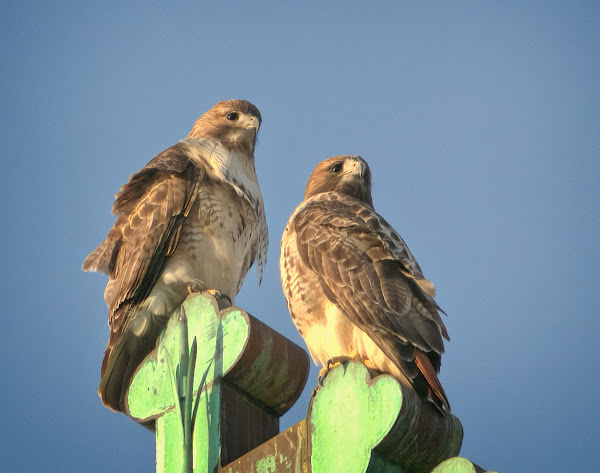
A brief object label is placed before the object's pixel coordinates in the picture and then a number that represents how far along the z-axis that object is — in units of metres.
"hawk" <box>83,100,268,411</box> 10.71
